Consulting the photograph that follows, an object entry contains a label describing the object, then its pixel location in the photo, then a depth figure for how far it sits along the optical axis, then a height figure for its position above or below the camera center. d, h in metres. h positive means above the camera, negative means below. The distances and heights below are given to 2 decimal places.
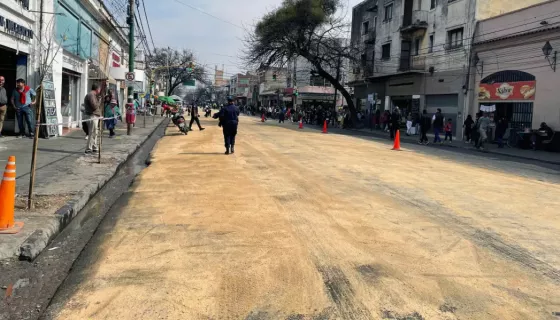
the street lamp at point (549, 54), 21.97 +3.76
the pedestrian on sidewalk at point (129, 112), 19.33 +0.02
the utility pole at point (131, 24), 20.17 +3.78
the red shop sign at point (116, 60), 30.48 +3.49
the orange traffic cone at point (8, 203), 5.20 -1.08
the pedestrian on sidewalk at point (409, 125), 31.18 +0.15
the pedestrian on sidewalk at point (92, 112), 12.21 -0.03
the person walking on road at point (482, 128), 21.72 +0.14
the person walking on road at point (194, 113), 24.32 +0.15
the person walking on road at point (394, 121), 24.21 +0.29
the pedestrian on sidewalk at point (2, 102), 12.40 +0.10
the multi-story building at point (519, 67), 22.22 +3.44
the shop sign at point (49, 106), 14.72 +0.07
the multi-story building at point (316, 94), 66.00 +3.96
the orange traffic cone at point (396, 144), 17.86 -0.66
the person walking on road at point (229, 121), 13.30 -0.10
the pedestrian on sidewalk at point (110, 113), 16.97 -0.06
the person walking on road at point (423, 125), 23.77 +0.16
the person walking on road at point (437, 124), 24.53 +0.26
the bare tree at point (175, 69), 78.66 +8.01
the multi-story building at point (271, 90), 78.77 +5.22
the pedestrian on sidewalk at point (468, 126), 26.12 +0.25
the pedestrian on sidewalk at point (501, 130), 23.33 +0.11
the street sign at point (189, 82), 81.81 +5.79
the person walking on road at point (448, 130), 26.59 -0.04
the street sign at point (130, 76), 20.81 +1.60
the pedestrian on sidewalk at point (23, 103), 13.42 +0.11
